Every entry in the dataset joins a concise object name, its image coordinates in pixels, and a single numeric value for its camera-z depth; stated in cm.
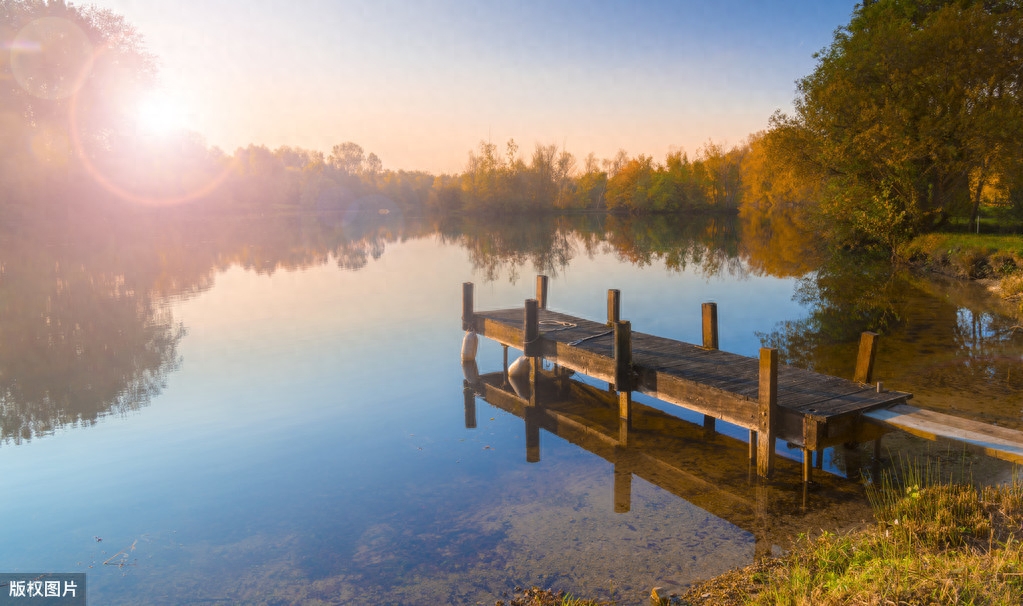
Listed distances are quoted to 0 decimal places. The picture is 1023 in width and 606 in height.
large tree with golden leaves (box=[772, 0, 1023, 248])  3005
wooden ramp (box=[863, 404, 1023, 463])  800
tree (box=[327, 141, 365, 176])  14948
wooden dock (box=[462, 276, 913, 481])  905
